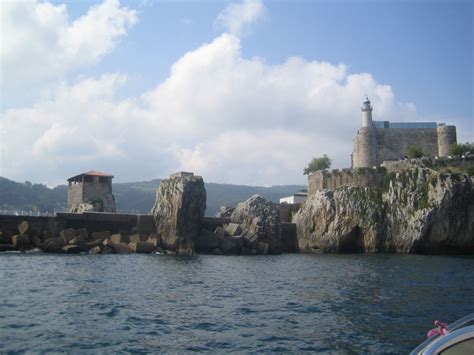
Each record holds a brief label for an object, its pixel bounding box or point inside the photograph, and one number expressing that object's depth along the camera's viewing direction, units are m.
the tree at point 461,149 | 64.81
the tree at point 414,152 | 66.88
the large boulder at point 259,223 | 52.62
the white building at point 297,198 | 78.14
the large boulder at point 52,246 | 43.90
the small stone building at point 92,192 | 66.62
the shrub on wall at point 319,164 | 88.69
